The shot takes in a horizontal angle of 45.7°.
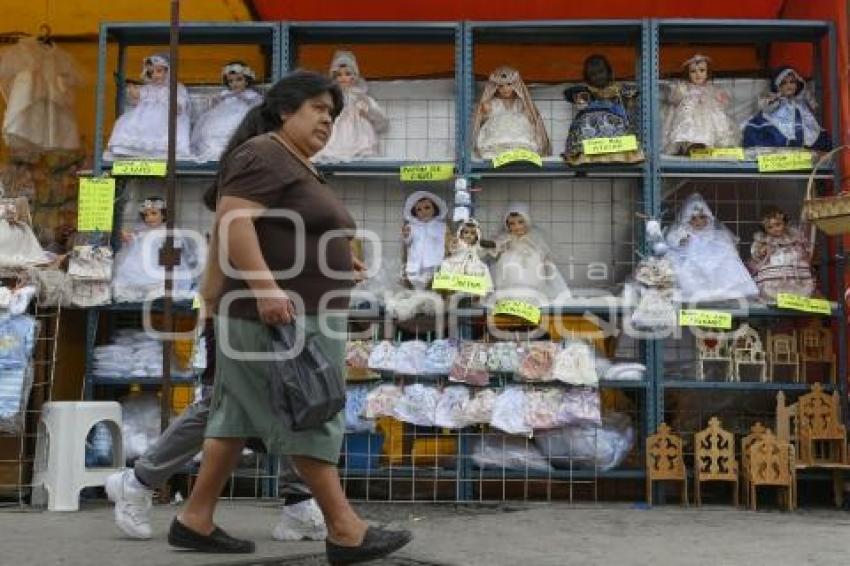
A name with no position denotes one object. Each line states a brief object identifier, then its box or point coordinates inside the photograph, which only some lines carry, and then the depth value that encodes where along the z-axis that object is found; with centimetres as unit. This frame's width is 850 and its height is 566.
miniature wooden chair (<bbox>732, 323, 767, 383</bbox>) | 529
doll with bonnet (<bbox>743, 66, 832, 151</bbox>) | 538
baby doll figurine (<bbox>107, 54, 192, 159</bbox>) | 549
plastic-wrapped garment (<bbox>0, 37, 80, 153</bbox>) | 599
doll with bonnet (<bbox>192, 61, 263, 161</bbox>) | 562
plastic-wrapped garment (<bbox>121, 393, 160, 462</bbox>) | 534
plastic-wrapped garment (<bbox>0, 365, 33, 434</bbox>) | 476
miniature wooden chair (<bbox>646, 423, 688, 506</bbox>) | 500
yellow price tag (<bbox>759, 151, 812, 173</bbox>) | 528
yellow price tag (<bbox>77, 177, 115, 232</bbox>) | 534
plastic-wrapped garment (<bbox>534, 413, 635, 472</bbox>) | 518
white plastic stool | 482
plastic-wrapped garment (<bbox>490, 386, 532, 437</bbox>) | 502
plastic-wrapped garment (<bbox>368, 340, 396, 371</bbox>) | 515
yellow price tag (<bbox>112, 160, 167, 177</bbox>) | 536
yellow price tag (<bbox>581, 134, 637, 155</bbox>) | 525
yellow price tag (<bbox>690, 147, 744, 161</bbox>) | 535
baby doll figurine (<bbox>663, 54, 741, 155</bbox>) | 539
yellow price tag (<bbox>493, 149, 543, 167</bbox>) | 529
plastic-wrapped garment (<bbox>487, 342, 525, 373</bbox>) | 515
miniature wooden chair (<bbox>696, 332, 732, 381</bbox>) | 529
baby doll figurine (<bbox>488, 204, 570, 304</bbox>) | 537
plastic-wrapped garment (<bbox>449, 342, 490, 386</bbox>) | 511
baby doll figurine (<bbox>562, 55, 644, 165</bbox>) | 531
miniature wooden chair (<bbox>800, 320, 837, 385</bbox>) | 523
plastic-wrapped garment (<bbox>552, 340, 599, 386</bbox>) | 508
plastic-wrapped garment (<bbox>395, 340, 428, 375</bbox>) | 516
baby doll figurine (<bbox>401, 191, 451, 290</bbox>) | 539
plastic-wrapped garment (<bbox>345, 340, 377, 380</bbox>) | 518
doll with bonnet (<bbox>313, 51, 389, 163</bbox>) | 550
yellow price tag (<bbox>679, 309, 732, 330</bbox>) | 513
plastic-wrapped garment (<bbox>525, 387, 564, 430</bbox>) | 504
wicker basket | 462
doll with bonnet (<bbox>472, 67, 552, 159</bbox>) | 545
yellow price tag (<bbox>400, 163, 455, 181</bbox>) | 537
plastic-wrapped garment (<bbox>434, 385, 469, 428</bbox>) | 507
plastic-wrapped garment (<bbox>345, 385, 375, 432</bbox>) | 518
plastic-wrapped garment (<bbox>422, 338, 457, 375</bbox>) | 518
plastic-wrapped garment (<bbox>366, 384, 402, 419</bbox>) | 509
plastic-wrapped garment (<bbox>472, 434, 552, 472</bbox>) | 519
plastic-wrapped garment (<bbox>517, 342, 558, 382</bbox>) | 511
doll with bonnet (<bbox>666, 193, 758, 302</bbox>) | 531
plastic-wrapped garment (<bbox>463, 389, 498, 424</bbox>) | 505
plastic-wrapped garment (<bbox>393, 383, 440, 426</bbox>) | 508
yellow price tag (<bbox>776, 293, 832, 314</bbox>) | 513
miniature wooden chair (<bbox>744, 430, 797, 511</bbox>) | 488
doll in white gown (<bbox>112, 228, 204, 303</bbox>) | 538
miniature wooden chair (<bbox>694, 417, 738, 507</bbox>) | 500
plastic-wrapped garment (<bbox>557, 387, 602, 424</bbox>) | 504
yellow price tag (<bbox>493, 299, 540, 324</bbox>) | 515
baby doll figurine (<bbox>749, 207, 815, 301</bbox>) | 532
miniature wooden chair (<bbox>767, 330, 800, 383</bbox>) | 529
